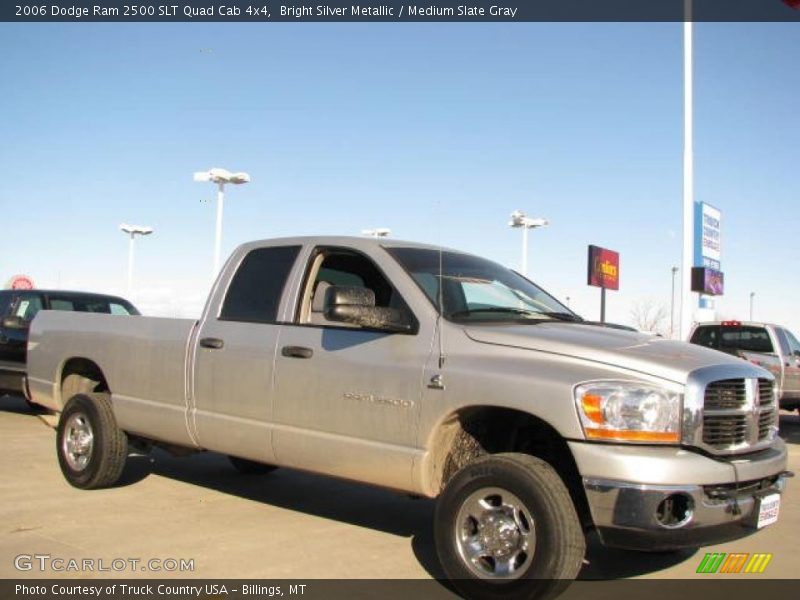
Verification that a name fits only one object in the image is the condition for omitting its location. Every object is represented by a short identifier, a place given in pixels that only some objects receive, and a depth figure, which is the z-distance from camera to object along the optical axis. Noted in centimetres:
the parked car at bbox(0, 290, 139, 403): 1105
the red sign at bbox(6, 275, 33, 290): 2590
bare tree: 5528
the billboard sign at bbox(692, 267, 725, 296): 2081
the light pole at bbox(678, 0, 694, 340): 1900
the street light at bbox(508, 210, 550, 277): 2744
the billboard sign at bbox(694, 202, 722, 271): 2625
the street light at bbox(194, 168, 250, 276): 2425
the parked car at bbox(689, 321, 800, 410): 1328
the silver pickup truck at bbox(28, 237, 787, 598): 399
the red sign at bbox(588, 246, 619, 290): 2298
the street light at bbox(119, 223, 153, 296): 3516
